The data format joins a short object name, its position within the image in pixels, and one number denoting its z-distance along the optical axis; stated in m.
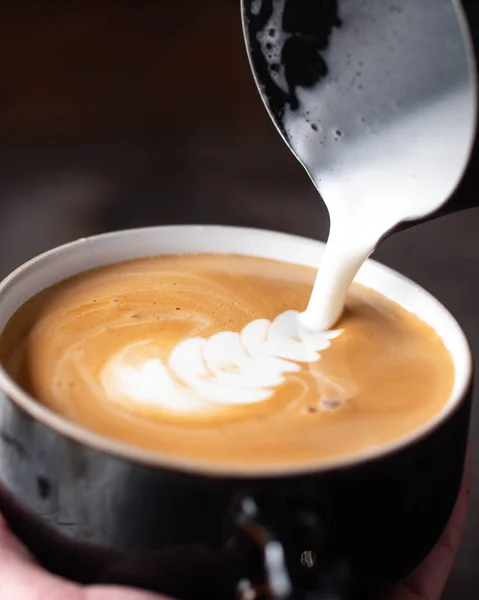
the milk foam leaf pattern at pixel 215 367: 0.33
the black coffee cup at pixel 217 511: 0.29
